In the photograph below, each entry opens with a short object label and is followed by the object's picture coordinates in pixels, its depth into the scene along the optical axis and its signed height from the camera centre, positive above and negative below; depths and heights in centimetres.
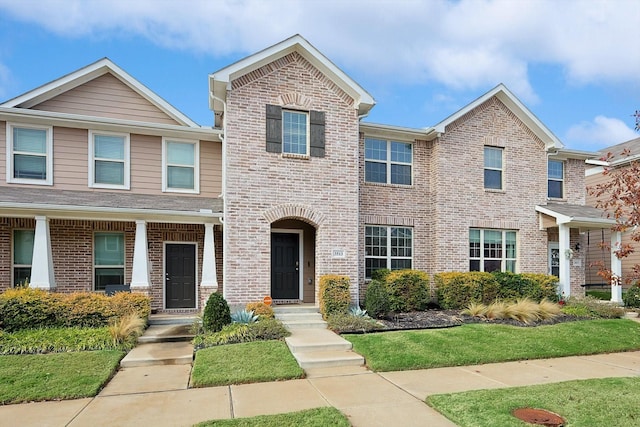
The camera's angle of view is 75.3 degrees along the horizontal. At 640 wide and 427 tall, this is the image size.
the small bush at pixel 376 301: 1083 -186
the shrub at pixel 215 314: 926 -190
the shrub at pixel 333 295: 1077 -170
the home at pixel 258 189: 1086 +124
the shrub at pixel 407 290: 1216 -178
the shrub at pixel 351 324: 969 -224
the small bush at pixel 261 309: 1013 -194
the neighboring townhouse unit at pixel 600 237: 1789 -33
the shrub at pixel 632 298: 1351 -223
